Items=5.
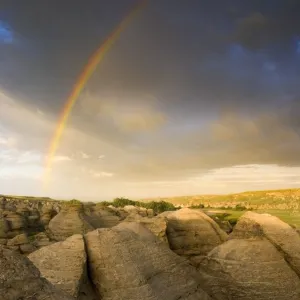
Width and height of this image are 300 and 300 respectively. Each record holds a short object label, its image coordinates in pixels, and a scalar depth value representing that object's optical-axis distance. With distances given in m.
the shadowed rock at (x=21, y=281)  5.45
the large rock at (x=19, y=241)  34.12
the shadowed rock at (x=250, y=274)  13.94
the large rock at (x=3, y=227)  49.18
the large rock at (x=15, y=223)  51.76
